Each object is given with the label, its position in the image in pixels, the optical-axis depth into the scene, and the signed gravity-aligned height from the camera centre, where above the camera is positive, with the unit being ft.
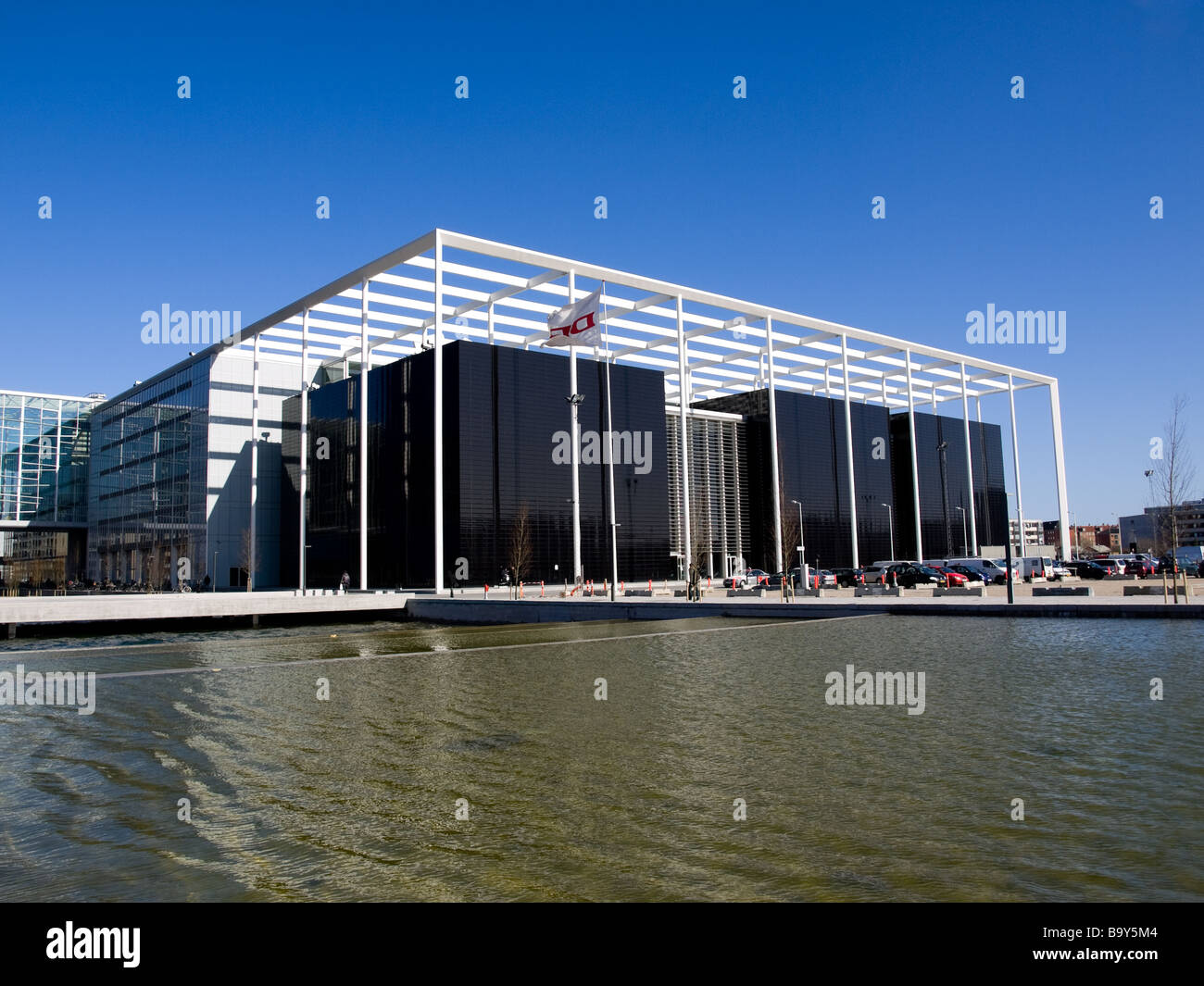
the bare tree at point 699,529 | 194.08 +6.11
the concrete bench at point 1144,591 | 104.37 -5.78
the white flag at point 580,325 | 128.67 +34.58
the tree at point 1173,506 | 102.12 +4.00
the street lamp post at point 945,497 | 256.52 +14.62
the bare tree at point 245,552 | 200.64 +4.39
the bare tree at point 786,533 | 203.81 +4.76
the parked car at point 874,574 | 162.99 -4.41
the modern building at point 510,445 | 155.12 +25.55
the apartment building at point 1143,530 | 475.72 +6.43
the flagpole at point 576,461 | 158.92 +18.03
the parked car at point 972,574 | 154.81 -4.77
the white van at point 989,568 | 165.27 -4.23
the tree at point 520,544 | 152.87 +3.05
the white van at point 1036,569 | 182.39 -4.94
